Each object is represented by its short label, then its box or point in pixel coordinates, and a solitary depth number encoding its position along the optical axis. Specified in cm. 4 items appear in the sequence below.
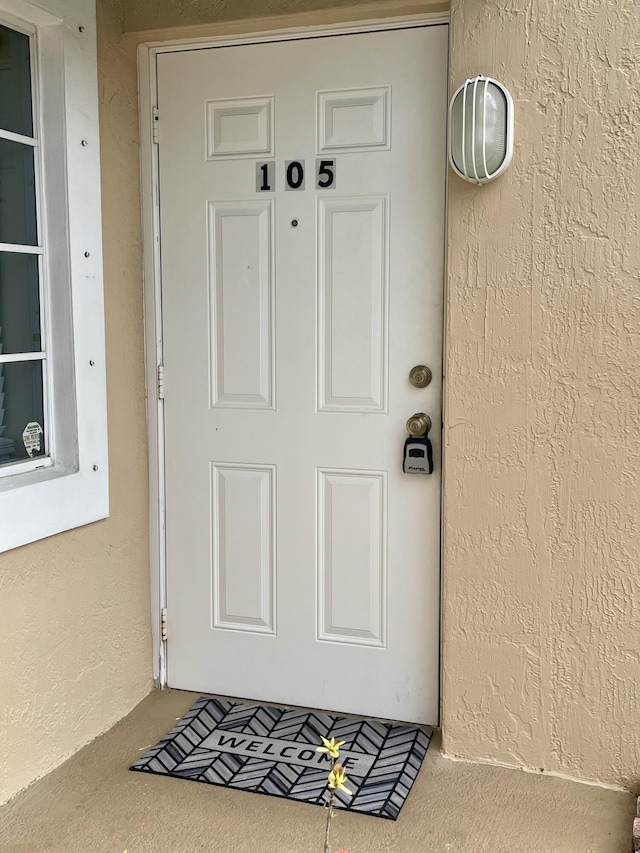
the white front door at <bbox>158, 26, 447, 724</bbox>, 268
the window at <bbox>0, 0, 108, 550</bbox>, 246
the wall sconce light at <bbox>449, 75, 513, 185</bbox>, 234
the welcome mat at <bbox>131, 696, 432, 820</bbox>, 246
